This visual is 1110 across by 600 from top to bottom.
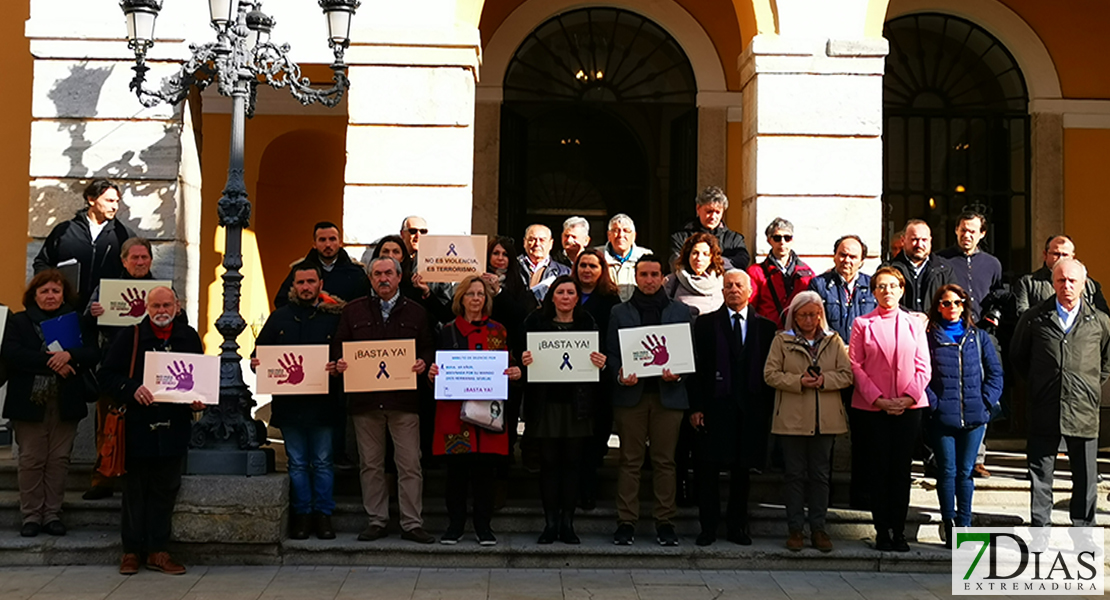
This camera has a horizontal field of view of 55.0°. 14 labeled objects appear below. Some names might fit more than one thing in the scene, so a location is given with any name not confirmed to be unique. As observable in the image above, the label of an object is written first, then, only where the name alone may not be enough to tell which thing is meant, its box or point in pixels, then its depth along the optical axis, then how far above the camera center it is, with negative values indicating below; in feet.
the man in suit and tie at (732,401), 25.41 -1.72
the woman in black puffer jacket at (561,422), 25.30 -2.26
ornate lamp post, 25.70 +5.69
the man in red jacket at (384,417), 25.53 -2.28
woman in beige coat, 25.05 -1.72
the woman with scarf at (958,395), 25.71 -1.46
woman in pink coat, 25.12 -1.41
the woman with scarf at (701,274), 27.07 +1.44
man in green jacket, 26.18 -1.22
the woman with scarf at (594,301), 26.81 +0.66
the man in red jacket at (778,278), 28.78 +1.43
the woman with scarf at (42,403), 25.21 -2.08
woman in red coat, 25.13 -2.68
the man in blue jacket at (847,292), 27.53 +1.05
